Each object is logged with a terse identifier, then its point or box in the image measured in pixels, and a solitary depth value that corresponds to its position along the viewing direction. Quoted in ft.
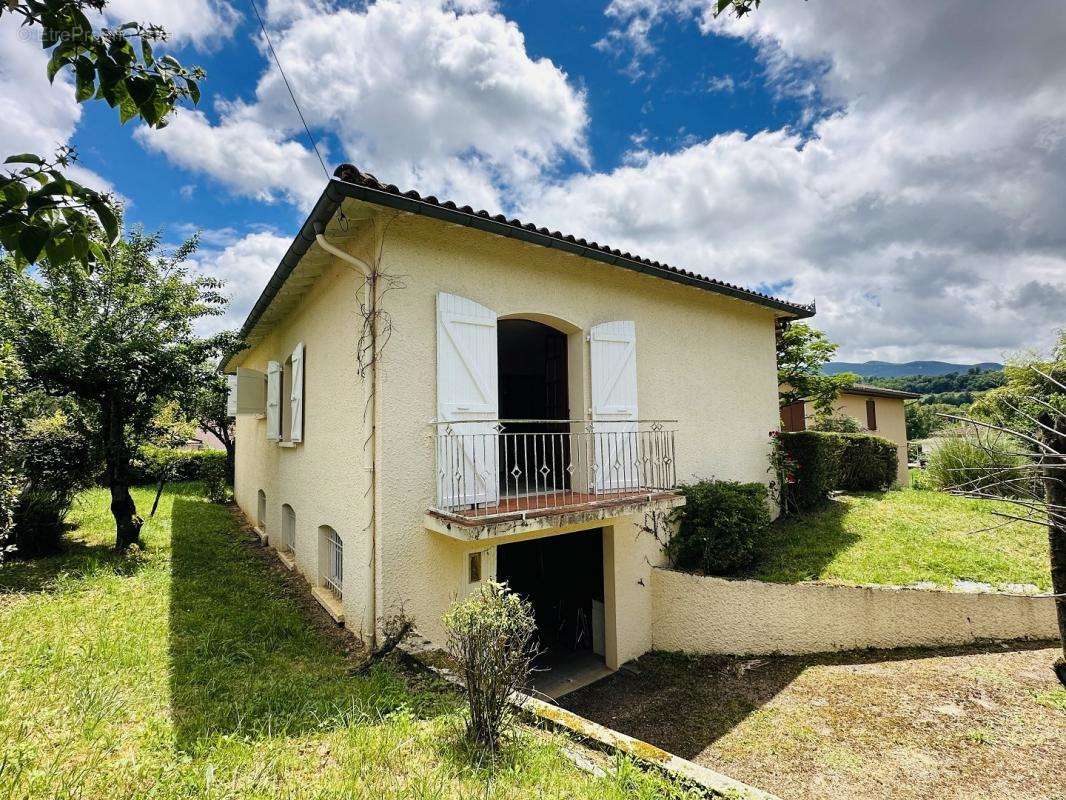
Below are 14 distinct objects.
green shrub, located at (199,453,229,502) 55.57
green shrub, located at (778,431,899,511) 33.04
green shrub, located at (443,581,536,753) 11.62
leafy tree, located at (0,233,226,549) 24.67
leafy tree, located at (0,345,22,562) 20.72
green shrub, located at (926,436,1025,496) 36.55
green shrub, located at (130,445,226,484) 35.78
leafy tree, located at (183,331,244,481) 29.76
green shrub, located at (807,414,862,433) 55.77
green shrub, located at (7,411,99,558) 26.32
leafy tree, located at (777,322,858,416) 53.06
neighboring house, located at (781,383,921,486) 69.05
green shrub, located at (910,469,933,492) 43.32
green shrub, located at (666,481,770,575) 24.66
